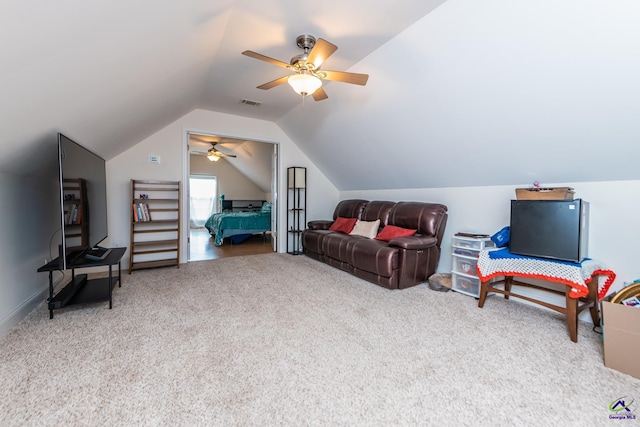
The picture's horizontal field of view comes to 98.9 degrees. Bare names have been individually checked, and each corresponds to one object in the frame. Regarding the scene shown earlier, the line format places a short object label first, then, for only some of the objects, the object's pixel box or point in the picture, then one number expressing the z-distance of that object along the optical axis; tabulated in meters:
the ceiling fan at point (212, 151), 6.17
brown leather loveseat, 3.14
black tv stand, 2.28
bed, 5.94
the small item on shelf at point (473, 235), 2.93
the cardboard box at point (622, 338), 1.65
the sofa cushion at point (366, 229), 4.03
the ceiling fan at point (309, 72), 2.09
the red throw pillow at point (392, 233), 3.55
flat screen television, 2.07
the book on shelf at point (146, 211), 3.88
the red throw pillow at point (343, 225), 4.45
